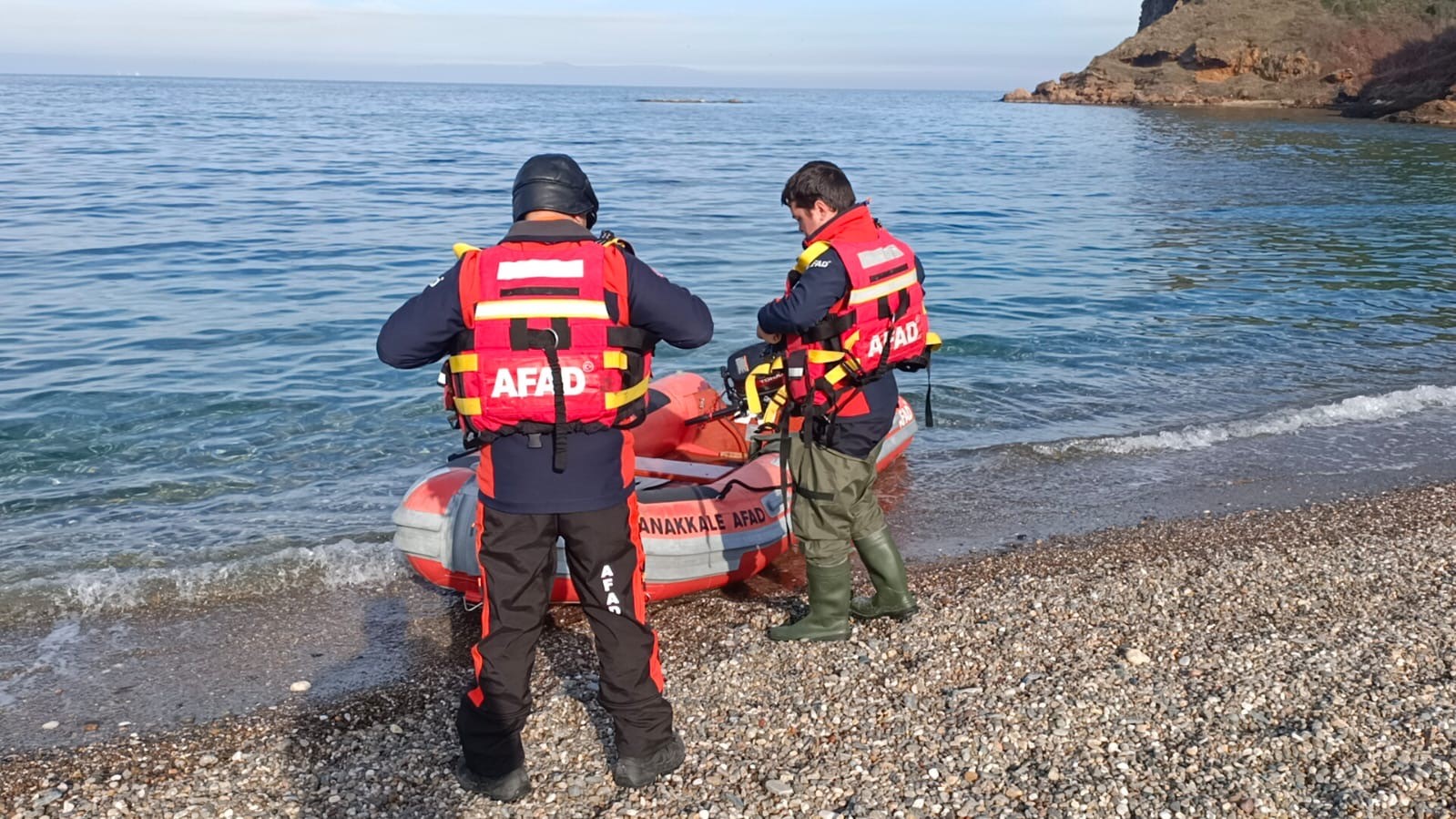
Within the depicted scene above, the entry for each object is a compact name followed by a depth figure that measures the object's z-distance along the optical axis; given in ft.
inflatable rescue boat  17.52
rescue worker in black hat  11.13
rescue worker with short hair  14.47
